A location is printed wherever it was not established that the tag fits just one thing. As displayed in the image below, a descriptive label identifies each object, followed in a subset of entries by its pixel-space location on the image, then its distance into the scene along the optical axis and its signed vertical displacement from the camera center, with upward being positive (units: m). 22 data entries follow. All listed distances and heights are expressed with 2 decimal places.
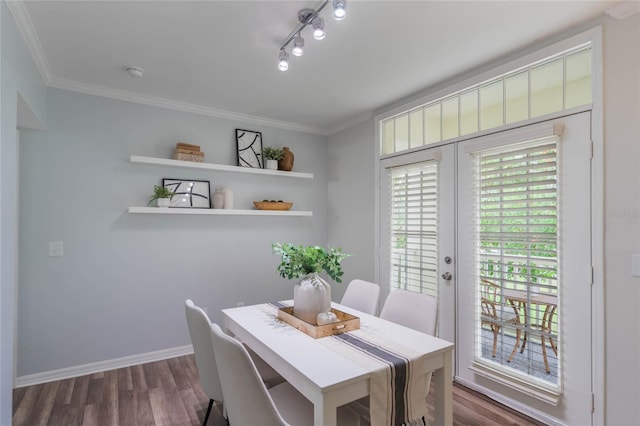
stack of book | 3.28 +0.58
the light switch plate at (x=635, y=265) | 1.82 -0.27
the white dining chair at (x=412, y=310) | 2.11 -0.63
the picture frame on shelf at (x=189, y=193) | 3.34 +0.20
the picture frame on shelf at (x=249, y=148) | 3.75 +0.73
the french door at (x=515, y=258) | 2.09 -0.32
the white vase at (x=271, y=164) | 3.79 +0.55
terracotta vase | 3.90 +0.60
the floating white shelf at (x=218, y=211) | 3.09 +0.02
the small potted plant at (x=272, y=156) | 3.80 +0.64
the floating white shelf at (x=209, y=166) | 3.08 +0.46
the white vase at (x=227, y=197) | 3.50 +0.16
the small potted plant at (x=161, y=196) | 3.16 +0.15
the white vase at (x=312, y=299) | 1.99 -0.50
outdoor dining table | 2.21 -0.64
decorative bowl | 3.70 +0.09
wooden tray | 1.83 -0.63
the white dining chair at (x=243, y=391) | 1.25 -0.68
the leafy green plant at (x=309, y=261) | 2.02 -0.29
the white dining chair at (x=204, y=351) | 1.77 -0.75
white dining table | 1.35 -0.67
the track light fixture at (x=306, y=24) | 1.67 +1.03
